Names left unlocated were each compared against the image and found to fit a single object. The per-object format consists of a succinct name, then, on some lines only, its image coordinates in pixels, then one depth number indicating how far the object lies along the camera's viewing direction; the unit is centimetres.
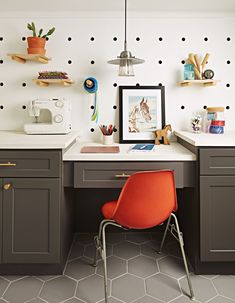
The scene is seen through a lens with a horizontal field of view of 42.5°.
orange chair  164
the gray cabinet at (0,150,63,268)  193
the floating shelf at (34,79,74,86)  242
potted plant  241
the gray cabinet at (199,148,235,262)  192
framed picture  260
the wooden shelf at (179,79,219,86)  244
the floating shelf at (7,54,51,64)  239
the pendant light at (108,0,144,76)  218
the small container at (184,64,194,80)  249
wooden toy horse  249
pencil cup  247
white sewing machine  232
